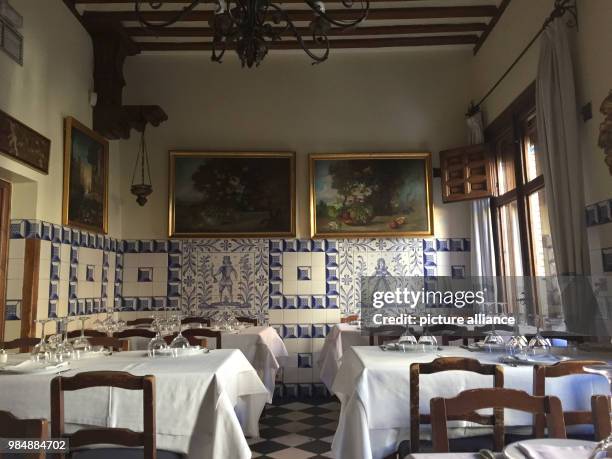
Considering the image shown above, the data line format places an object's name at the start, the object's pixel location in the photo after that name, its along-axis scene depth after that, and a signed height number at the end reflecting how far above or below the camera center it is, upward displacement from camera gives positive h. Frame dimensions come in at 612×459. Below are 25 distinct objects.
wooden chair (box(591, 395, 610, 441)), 1.74 -0.47
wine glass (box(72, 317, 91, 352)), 3.42 -0.36
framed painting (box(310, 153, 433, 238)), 6.85 +1.26
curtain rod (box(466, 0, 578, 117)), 4.29 +2.36
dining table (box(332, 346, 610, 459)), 2.61 -0.59
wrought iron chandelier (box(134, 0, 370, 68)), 2.96 +1.58
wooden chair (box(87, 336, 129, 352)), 3.78 -0.37
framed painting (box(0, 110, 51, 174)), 4.25 +1.36
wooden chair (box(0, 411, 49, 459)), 1.48 -0.41
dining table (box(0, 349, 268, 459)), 2.46 -0.58
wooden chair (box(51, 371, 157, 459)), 2.13 -0.49
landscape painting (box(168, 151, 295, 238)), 6.77 +1.29
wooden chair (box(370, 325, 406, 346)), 4.55 -0.45
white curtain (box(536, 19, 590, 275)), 4.06 +1.10
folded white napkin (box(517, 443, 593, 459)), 1.31 -0.45
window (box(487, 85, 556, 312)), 5.32 +1.00
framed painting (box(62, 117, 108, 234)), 5.39 +1.32
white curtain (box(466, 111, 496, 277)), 6.49 +0.69
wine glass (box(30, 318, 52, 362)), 2.99 -0.36
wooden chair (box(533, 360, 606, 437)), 2.17 -0.45
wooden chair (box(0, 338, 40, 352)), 3.74 -0.37
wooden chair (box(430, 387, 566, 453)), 1.73 -0.43
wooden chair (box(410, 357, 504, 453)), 2.30 -0.41
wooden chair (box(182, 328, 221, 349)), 4.24 -0.37
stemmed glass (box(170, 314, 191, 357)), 3.38 -0.36
